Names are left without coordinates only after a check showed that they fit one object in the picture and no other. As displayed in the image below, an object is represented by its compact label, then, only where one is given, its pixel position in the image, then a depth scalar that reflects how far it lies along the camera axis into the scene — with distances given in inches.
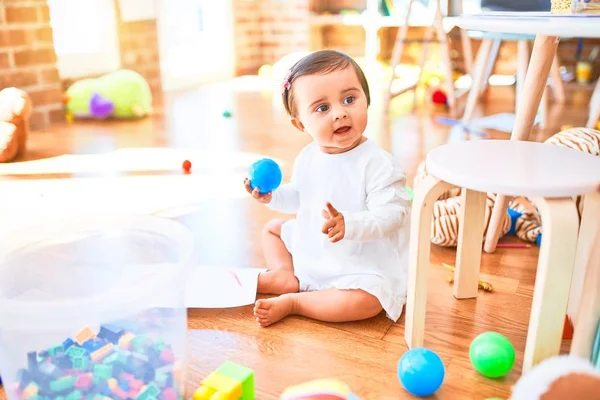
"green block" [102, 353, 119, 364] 31.5
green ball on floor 33.5
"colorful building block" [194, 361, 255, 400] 30.9
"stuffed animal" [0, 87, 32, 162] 77.6
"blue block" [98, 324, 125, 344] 33.0
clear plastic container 28.0
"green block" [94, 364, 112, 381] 30.6
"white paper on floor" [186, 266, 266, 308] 42.2
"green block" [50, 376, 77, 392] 29.7
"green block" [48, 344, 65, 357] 30.6
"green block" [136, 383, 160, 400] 30.1
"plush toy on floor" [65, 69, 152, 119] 104.7
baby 39.3
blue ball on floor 32.0
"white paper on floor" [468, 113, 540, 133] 91.1
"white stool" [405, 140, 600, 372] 29.3
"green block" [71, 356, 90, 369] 31.0
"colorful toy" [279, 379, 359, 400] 29.3
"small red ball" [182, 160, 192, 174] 74.2
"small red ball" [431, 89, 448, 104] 115.5
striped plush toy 48.2
